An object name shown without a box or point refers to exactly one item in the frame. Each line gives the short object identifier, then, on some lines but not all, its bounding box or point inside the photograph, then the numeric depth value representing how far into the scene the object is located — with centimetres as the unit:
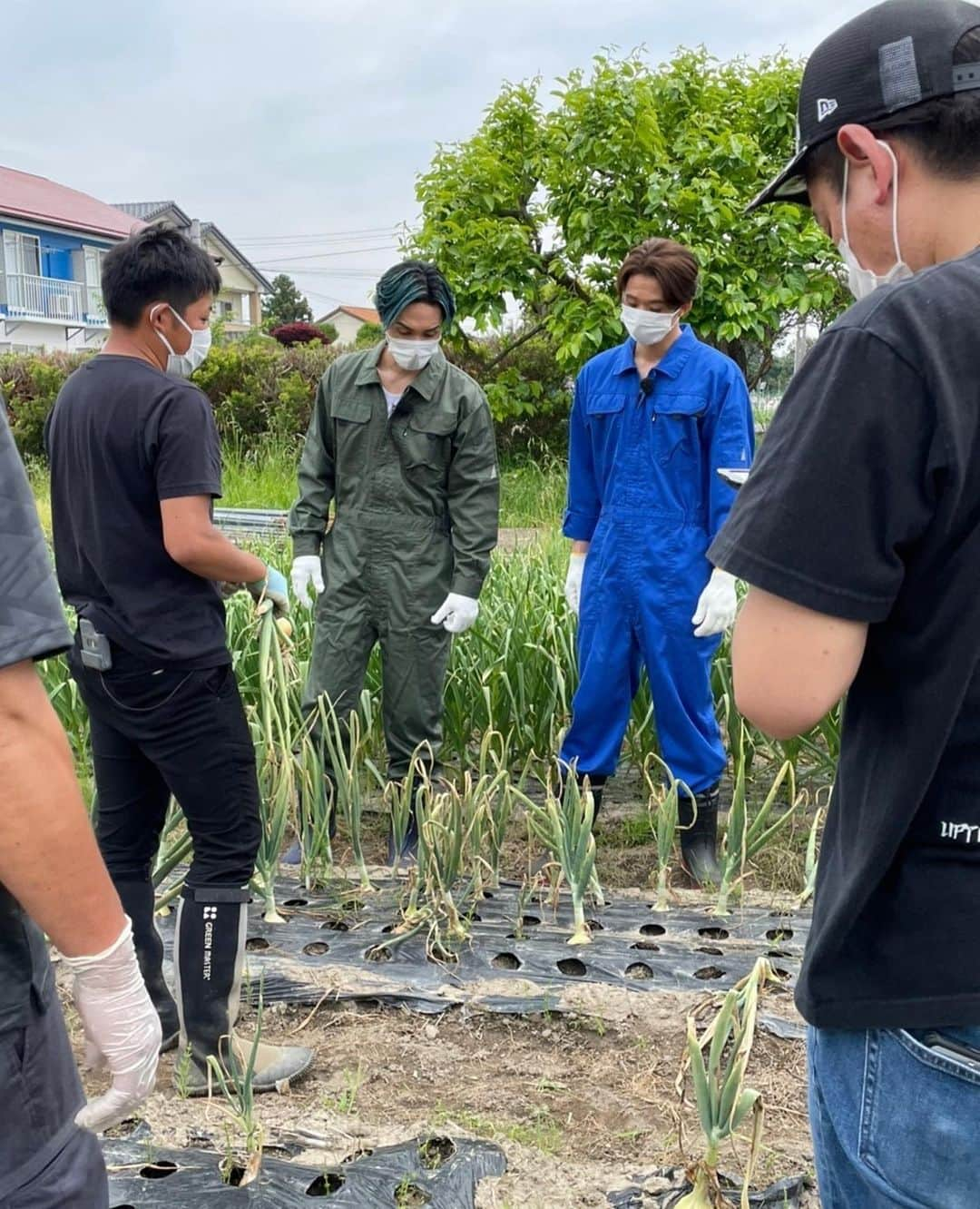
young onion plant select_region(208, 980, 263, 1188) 177
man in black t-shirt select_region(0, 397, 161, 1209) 89
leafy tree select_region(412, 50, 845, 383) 711
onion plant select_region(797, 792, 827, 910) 247
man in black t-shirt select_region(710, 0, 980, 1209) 76
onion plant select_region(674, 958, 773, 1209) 144
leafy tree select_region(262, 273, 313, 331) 5288
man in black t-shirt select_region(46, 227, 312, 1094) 191
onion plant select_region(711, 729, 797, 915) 255
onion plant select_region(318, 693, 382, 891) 267
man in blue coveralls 296
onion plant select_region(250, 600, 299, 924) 247
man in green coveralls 316
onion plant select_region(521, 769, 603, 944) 254
